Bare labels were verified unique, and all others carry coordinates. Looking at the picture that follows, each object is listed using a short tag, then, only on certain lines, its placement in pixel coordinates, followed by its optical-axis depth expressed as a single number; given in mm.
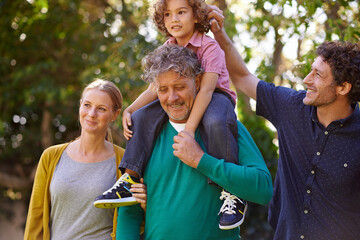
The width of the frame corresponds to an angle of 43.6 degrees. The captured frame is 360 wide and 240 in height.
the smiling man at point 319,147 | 2605
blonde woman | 2949
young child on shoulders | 2430
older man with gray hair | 2352
